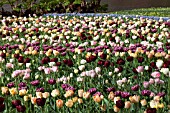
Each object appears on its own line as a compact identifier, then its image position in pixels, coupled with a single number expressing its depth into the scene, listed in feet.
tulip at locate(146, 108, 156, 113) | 11.87
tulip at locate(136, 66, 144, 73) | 16.92
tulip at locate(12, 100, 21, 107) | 13.57
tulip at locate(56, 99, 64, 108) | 12.99
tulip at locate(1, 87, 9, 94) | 15.33
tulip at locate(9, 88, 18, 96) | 14.90
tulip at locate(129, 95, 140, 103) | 13.09
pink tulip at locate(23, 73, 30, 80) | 17.50
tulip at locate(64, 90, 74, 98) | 14.35
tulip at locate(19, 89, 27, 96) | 14.89
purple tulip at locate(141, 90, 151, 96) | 14.10
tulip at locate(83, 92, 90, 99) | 13.87
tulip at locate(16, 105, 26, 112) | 13.08
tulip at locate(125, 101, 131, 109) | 12.49
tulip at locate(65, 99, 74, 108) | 13.03
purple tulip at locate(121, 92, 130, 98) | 13.87
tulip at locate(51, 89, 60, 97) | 14.47
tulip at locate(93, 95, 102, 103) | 13.17
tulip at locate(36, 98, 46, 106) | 13.37
